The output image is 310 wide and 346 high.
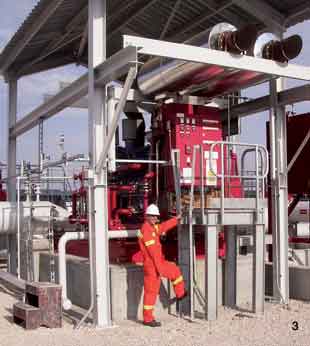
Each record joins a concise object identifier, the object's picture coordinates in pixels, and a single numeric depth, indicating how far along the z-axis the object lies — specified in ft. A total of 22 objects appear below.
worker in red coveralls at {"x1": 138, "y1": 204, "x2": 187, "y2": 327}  24.72
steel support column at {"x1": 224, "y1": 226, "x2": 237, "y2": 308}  28.48
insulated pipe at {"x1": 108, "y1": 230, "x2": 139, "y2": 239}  27.07
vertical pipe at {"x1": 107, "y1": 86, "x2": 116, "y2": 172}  25.62
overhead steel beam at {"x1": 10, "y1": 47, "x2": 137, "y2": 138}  22.80
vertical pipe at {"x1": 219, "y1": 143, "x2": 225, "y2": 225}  24.97
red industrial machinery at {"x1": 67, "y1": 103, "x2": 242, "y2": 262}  29.45
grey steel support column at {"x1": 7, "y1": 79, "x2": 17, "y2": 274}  40.70
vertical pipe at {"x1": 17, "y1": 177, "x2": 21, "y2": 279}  34.53
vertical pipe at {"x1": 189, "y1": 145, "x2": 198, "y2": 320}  25.50
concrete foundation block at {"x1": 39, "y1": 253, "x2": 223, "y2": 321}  26.12
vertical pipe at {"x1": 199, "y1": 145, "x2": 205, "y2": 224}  25.15
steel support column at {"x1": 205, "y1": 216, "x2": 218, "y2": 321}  25.34
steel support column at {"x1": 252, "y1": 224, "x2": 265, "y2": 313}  26.81
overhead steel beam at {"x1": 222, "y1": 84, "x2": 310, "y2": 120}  28.81
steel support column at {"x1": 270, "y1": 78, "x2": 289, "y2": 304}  29.45
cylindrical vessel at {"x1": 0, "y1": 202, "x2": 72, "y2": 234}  36.14
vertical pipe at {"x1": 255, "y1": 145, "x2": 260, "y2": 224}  26.48
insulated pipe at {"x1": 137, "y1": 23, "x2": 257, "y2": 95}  24.98
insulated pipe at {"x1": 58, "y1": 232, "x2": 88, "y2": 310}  26.18
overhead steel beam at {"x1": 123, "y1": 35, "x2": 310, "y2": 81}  22.49
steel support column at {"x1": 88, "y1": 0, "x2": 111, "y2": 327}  24.44
